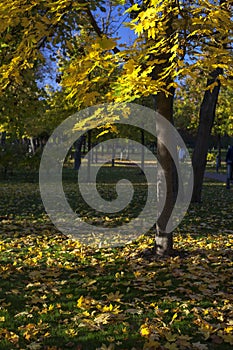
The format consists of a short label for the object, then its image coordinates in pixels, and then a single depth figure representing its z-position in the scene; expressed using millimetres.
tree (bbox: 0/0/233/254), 4555
